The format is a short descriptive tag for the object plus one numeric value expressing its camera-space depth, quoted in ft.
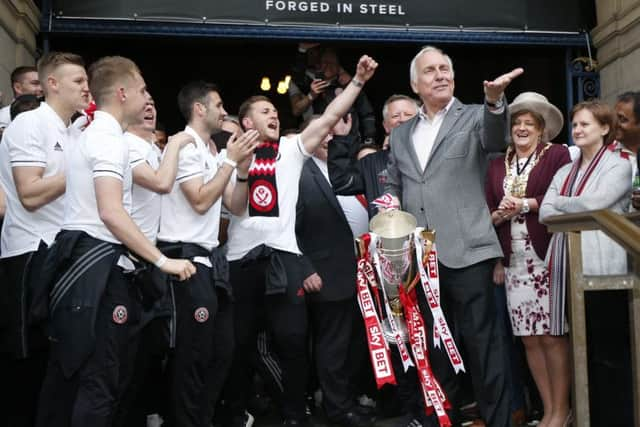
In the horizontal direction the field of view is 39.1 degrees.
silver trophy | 15.73
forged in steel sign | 26.02
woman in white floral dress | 16.16
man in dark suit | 17.72
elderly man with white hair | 15.37
